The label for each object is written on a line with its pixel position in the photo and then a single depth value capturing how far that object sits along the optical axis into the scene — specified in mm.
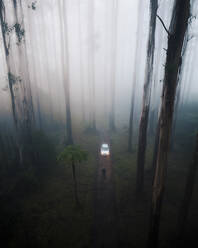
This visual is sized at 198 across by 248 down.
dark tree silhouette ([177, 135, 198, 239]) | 6375
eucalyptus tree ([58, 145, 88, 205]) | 8155
